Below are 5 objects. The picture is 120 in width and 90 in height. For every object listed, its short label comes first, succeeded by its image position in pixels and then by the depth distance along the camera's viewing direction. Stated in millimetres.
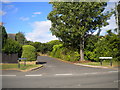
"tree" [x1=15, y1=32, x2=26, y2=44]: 30942
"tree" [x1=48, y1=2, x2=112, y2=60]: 15973
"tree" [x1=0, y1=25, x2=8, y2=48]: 15510
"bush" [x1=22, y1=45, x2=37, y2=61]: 14277
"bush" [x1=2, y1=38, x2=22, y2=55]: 15058
